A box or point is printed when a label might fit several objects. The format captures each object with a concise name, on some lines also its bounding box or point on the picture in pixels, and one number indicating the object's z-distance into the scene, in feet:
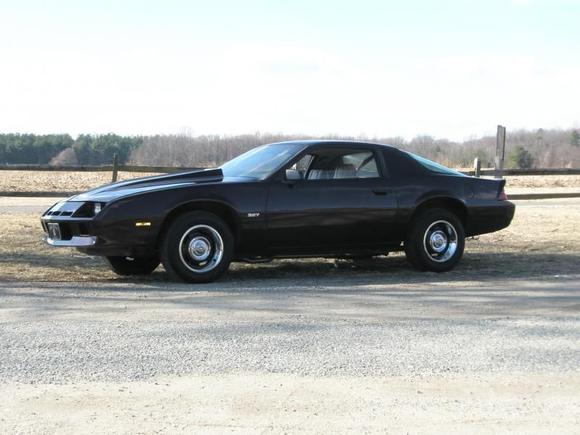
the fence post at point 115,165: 64.49
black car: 25.57
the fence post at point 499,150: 64.18
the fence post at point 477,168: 67.67
